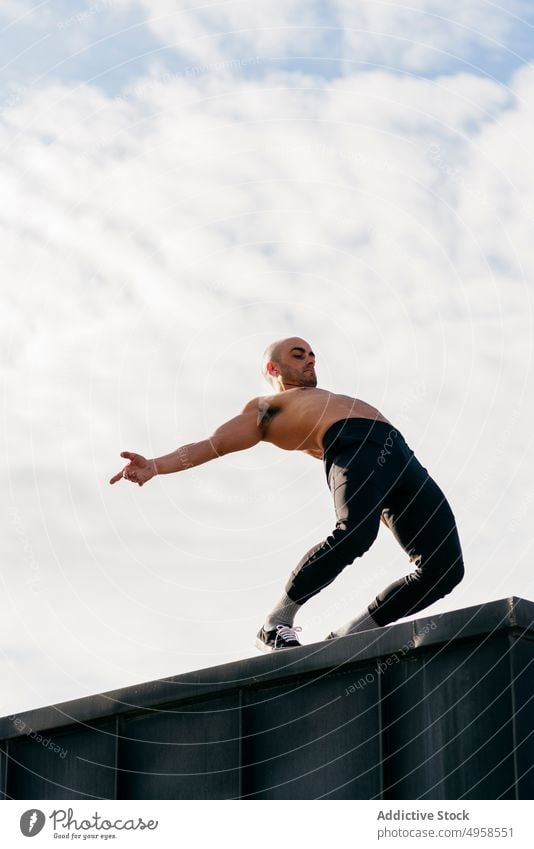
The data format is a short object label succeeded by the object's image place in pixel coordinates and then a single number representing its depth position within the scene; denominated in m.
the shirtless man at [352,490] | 11.34
